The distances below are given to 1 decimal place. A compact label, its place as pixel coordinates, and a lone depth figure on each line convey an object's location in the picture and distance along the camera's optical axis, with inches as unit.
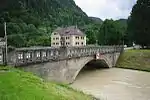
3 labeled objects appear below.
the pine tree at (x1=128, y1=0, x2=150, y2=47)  2568.9
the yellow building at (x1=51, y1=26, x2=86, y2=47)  3481.8
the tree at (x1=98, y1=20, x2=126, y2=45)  3088.1
